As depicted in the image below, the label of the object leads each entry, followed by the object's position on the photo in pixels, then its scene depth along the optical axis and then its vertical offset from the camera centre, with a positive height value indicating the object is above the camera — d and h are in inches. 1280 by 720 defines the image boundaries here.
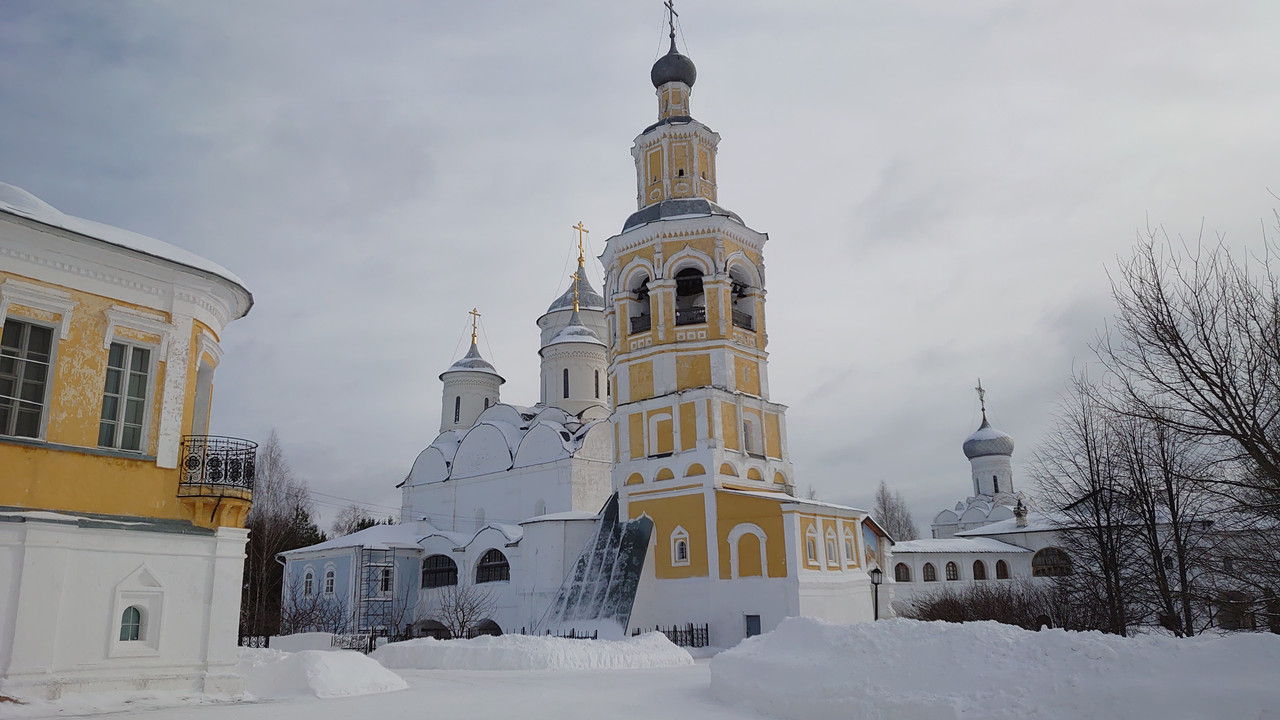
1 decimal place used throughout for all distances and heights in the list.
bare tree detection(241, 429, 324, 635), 1178.0 +75.1
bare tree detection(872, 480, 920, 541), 2411.4 +127.0
